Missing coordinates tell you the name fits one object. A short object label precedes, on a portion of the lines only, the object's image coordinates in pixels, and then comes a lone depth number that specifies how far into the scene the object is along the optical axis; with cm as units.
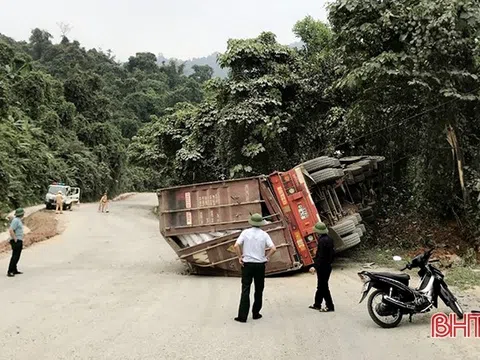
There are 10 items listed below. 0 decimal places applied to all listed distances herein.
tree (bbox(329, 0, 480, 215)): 1231
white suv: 3331
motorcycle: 725
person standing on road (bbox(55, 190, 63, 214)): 3169
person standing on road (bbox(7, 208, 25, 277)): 1238
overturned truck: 1189
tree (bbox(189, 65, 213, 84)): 9256
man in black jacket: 825
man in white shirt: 769
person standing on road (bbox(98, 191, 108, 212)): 3276
